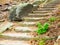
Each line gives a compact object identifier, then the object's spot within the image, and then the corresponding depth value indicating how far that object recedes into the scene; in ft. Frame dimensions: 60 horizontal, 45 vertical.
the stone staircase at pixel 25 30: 20.52
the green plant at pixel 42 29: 20.73
